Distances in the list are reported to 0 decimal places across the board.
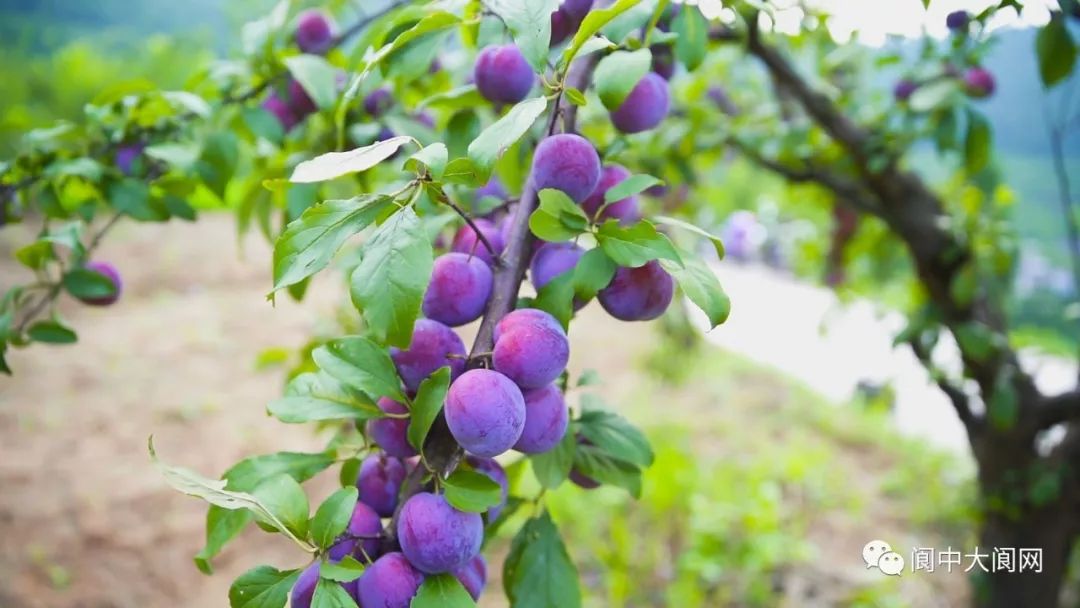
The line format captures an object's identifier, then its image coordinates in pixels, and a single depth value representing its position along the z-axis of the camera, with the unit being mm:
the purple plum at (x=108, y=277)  710
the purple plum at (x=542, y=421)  434
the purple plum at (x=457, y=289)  433
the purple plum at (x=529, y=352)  395
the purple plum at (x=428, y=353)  427
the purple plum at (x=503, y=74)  537
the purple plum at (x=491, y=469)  449
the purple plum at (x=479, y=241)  476
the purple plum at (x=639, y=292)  467
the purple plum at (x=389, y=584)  380
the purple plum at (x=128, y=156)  752
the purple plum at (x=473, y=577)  439
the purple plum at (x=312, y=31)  864
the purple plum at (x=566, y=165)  443
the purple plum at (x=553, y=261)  458
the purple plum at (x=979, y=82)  1124
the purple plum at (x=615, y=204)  521
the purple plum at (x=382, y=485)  453
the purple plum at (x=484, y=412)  372
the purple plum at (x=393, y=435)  440
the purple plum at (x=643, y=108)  550
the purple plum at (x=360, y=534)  413
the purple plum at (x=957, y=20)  832
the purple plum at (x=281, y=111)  807
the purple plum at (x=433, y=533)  379
